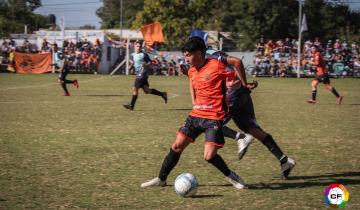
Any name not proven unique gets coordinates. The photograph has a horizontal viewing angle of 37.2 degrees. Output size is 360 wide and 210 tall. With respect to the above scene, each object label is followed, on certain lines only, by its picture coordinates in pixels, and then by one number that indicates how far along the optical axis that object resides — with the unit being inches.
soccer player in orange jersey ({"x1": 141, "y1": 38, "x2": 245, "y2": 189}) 248.5
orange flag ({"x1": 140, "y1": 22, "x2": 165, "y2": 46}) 1788.9
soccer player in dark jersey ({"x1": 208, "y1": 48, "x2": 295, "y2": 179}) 284.4
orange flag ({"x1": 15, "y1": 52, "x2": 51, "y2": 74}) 1556.3
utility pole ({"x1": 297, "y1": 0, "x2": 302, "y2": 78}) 1601.9
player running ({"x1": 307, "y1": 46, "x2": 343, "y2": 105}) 754.8
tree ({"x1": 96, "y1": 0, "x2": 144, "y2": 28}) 4766.2
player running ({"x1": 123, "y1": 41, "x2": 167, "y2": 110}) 628.0
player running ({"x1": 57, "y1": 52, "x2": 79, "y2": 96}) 824.6
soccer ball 240.2
